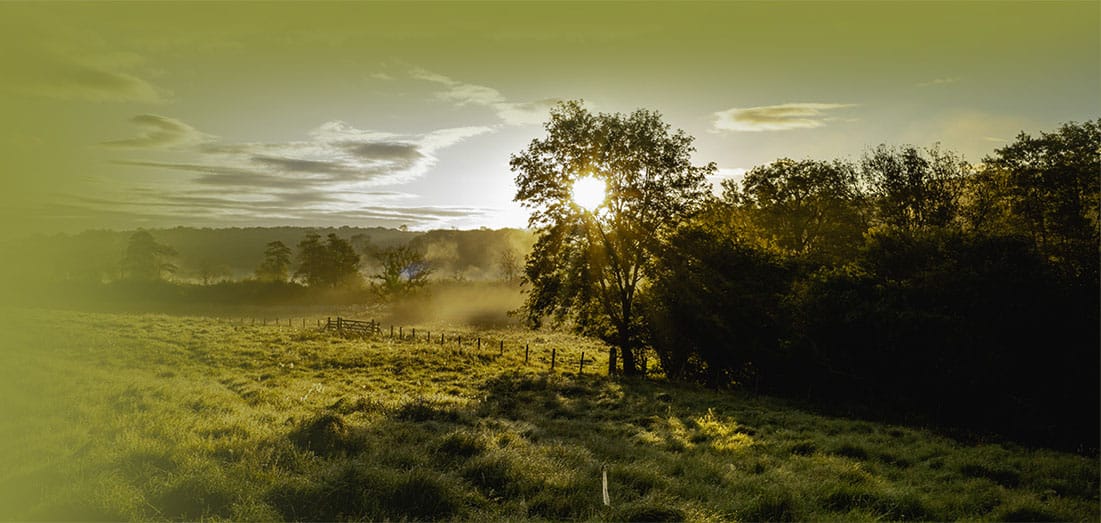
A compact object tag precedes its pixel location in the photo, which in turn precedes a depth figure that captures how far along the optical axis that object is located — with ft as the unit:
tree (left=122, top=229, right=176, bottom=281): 325.62
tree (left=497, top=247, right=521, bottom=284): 420.36
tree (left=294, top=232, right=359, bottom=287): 312.71
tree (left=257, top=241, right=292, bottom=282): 350.64
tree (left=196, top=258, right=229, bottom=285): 437.62
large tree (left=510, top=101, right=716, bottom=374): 102.53
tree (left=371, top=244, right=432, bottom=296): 268.82
